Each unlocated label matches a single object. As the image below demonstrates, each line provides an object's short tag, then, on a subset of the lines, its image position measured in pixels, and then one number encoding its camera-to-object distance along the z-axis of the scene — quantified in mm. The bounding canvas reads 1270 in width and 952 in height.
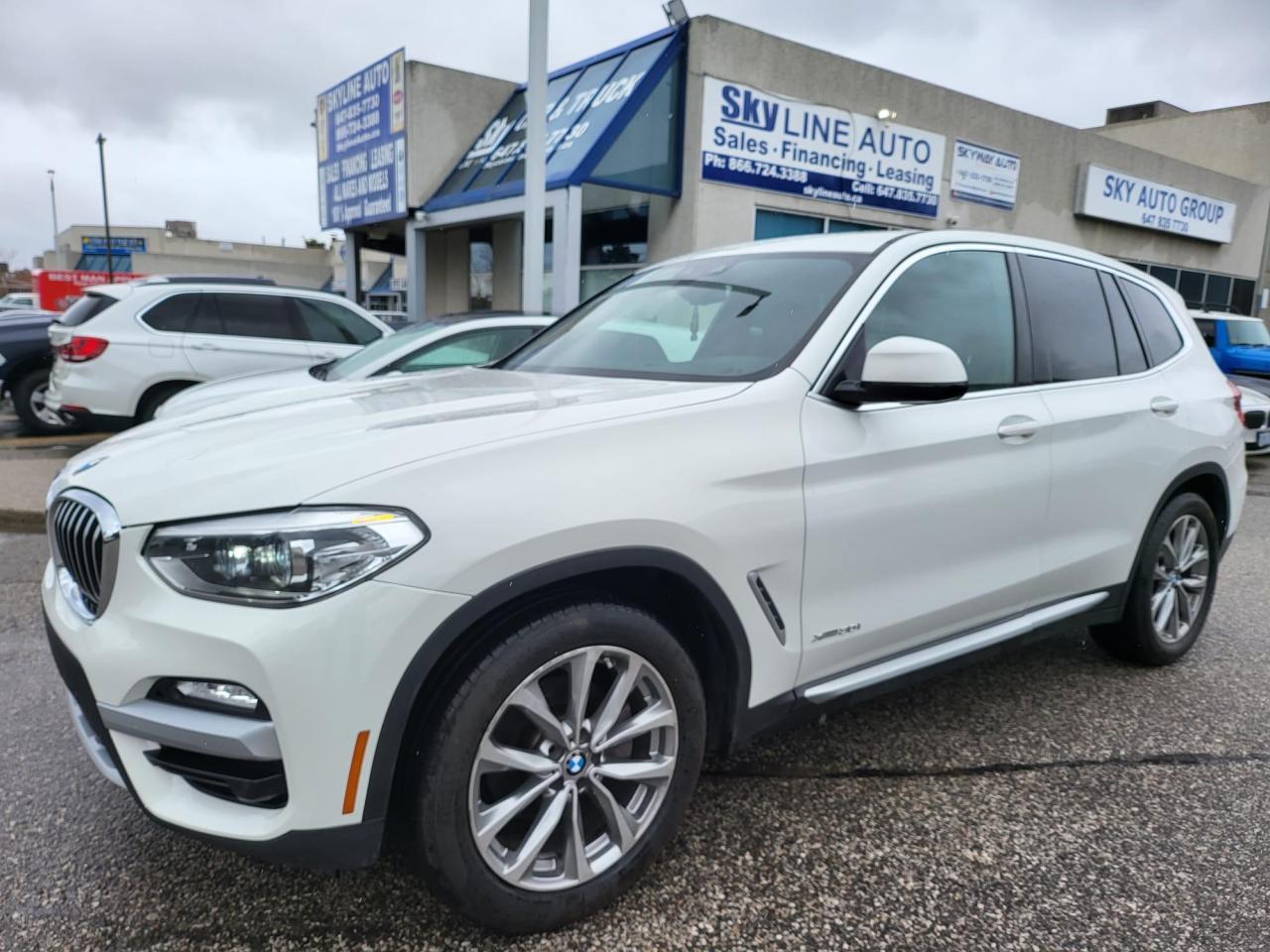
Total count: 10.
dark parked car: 9297
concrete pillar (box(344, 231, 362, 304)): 18547
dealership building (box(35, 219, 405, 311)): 57562
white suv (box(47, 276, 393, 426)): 7867
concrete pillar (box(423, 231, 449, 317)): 17984
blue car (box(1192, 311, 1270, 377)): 12805
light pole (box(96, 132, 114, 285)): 36450
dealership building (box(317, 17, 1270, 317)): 11836
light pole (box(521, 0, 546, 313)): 8500
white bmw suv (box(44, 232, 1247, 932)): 1731
